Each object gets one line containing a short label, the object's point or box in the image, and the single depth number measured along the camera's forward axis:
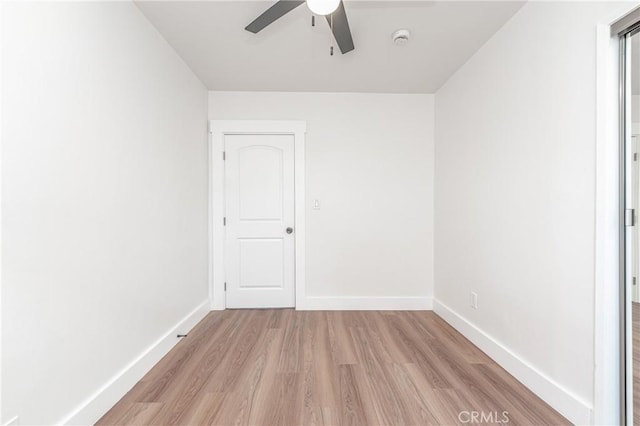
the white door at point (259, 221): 3.04
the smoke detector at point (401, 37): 1.97
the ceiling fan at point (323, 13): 1.31
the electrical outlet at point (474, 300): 2.22
